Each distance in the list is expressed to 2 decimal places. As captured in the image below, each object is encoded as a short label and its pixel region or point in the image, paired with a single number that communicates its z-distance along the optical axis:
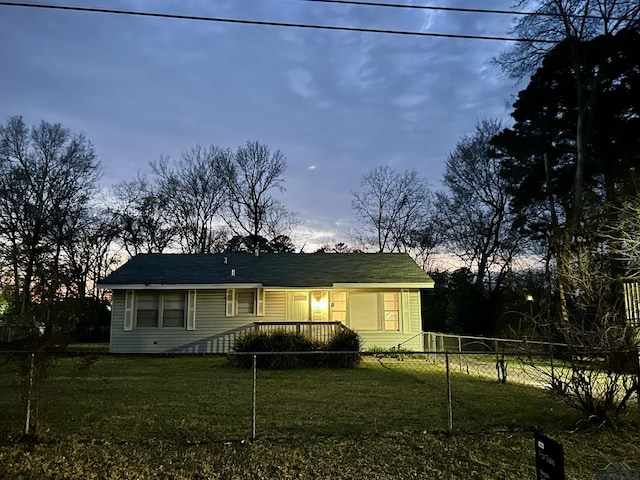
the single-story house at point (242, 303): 16.11
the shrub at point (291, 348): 12.27
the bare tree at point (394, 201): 28.91
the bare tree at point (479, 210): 24.75
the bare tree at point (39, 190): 24.08
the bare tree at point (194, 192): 29.53
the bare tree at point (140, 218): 28.83
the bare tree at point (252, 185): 29.66
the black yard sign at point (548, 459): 2.26
